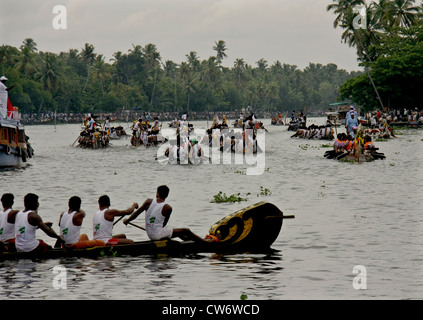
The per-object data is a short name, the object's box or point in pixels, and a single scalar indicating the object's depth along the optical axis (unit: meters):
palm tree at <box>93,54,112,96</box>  158.12
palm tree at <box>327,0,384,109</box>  94.44
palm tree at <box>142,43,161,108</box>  175.75
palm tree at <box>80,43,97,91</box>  168.00
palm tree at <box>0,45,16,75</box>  128.36
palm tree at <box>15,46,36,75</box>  136.20
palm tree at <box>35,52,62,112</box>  139.50
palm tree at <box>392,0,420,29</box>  97.81
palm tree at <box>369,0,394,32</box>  96.44
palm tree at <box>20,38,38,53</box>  168.38
